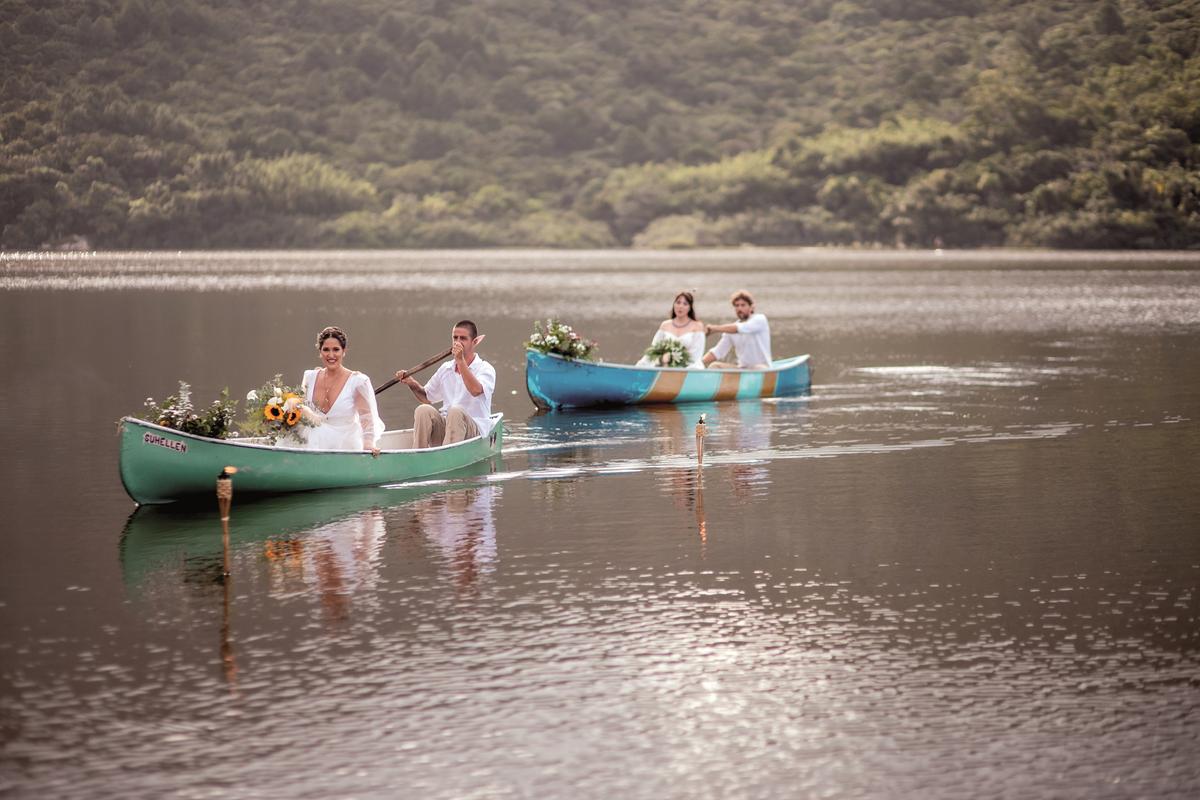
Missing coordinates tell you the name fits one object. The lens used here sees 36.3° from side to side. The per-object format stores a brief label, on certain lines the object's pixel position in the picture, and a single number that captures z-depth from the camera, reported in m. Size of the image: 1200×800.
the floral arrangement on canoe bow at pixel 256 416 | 19.81
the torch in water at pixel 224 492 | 16.61
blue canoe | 31.92
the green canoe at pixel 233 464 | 19.52
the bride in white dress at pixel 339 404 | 20.77
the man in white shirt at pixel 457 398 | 22.73
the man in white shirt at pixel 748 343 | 34.59
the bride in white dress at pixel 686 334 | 33.34
